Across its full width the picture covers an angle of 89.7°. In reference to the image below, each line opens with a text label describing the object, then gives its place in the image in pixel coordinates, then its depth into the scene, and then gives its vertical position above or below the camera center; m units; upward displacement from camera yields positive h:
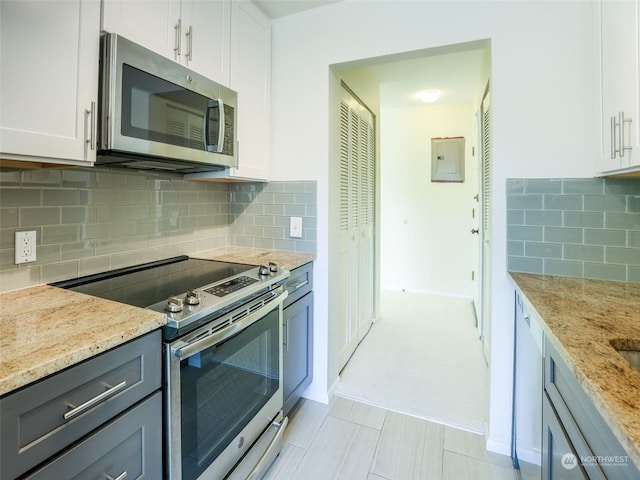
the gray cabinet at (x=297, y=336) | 1.74 -0.53
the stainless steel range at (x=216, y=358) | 1.01 -0.43
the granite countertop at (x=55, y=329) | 0.67 -0.23
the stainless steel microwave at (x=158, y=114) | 1.12 +0.53
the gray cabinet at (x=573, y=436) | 0.61 -0.42
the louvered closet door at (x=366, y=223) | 2.79 +0.20
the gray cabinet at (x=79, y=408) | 0.65 -0.39
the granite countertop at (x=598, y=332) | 0.56 -0.23
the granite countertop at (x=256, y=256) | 1.82 -0.08
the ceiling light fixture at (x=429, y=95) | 3.55 +1.71
